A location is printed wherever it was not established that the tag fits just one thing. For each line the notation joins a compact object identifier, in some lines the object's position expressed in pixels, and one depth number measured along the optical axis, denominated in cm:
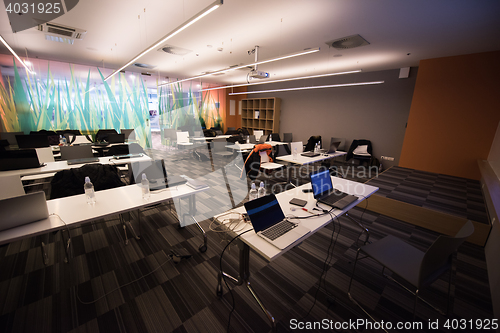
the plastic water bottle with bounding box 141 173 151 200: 223
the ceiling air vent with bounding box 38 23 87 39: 377
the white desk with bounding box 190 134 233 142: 741
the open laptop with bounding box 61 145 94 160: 374
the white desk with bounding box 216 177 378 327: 144
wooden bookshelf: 955
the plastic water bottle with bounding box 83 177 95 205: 202
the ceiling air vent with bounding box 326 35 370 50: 388
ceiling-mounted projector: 527
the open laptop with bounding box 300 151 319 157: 485
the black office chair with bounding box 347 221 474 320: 139
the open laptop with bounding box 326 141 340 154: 521
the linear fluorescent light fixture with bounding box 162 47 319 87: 334
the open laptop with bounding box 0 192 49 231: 147
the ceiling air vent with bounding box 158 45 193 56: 487
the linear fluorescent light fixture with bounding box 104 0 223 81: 212
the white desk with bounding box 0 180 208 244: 152
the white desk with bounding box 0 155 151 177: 291
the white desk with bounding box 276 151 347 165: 420
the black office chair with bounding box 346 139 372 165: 681
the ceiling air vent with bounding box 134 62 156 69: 660
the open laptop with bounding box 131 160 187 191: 247
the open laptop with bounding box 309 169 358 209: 211
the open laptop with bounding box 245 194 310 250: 151
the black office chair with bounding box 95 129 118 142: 606
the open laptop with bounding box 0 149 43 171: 299
